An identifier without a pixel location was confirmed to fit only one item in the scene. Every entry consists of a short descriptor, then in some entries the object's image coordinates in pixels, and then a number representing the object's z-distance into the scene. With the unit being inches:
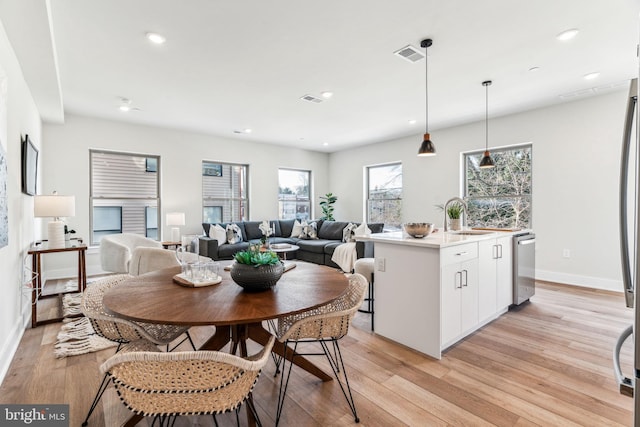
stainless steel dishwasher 134.3
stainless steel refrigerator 34.0
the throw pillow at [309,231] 251.9
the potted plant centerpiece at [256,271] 62.9
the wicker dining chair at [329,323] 65.2
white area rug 98.4
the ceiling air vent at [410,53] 114.0
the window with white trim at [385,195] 267.8
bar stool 117.3
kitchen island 93.8
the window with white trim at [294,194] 297.0
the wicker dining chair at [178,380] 41.3
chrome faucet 225.7
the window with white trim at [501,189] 197.2
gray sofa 208.7
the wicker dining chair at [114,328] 62.2
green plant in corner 305.0
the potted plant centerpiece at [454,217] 137.9
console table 118.5
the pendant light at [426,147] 124.6
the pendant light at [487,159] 146.6
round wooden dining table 49.6
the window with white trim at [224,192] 251.4
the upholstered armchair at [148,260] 124.8
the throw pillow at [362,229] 215.4
